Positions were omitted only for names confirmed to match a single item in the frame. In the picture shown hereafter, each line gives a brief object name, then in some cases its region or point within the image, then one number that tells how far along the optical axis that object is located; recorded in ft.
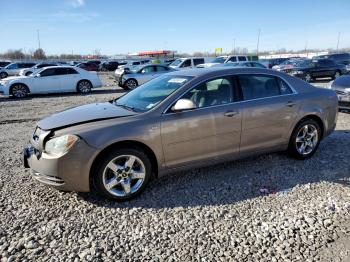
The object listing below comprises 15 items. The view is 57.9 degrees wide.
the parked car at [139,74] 61.05
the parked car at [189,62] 76.80
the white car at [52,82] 50.80
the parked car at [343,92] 28.55
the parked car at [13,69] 91.60
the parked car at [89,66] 139.54
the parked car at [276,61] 121.08
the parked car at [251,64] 65.19
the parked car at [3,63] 108.99
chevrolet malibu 12.22
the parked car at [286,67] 71.28
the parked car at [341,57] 93.04
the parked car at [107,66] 157.07
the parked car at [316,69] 67.77
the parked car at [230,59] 85.38
